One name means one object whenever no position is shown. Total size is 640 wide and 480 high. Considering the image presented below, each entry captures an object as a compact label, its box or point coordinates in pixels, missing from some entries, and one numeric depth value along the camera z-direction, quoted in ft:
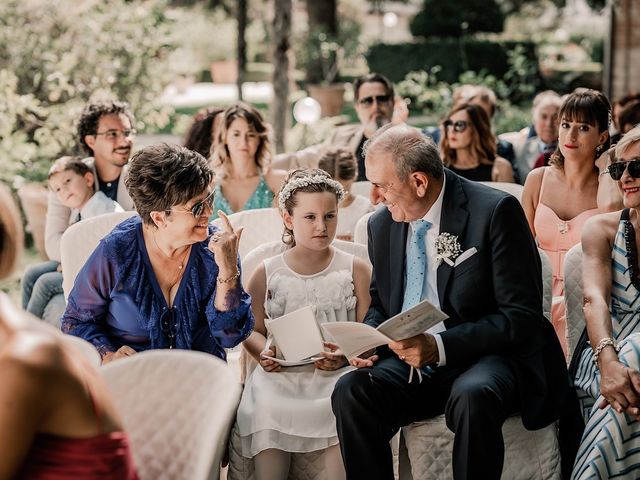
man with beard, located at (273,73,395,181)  21.02
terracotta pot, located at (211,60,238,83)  101.19
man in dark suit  11.02
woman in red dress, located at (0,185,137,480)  6.25
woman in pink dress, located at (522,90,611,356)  15.84
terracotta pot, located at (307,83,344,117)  68.03
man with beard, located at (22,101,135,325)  17.53
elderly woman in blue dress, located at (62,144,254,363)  11.75
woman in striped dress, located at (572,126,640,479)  10.68
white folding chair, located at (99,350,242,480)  7.92
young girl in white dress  11.84
